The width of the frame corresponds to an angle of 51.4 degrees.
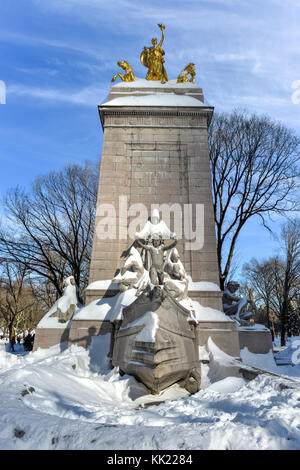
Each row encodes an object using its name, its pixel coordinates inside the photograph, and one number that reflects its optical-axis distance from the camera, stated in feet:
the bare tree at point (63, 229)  59.93
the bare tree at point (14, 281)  77.36
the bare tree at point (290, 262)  76.89
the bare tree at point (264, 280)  111.60
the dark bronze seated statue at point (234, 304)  40.16
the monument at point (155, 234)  21.50
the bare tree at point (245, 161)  56.08
